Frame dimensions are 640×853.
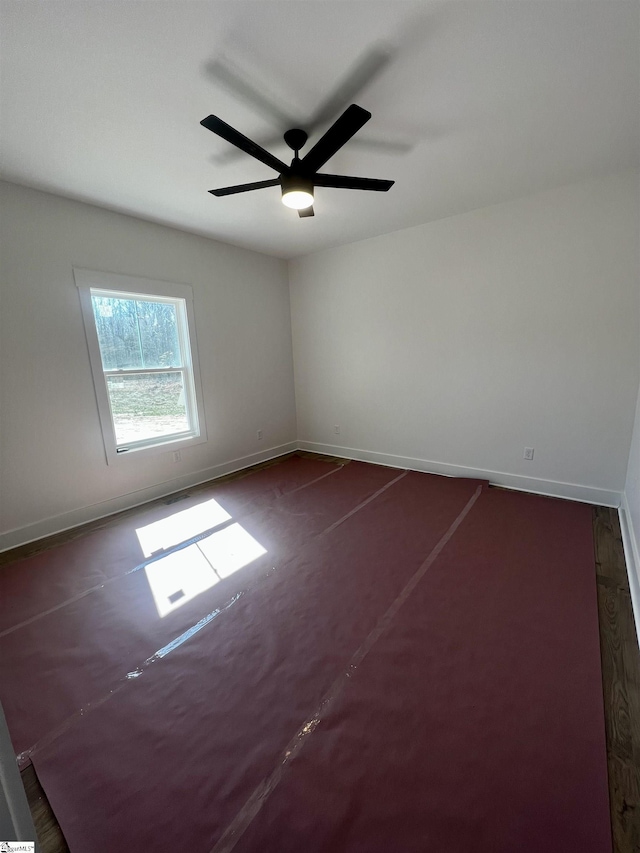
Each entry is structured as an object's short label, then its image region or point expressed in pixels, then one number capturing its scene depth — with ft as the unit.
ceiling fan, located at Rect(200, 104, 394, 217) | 5.39
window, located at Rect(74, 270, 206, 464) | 10.56
